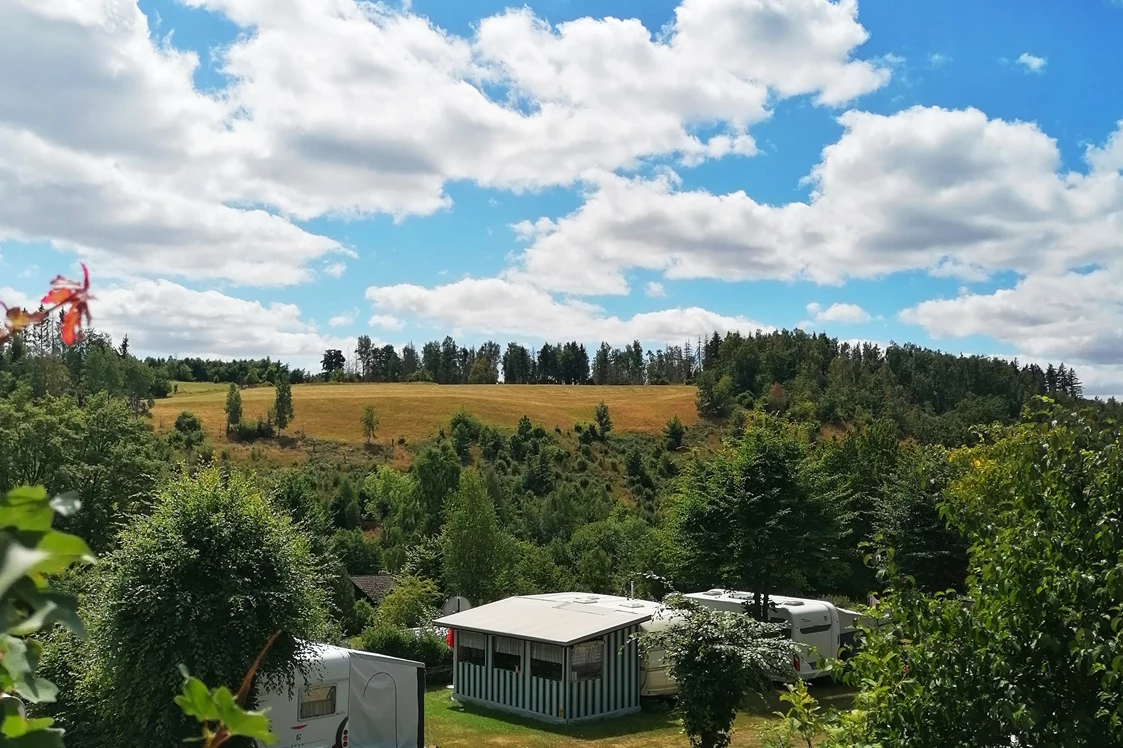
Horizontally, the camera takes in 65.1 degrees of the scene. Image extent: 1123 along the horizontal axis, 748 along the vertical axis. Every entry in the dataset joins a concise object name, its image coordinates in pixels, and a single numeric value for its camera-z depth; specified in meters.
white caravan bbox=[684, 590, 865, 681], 21.33
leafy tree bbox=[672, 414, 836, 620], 20.61
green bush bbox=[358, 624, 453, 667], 21.89
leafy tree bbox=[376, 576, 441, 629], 25.62
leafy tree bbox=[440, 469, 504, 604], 27.05
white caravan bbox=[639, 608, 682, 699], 19.34
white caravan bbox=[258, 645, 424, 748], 13.73
